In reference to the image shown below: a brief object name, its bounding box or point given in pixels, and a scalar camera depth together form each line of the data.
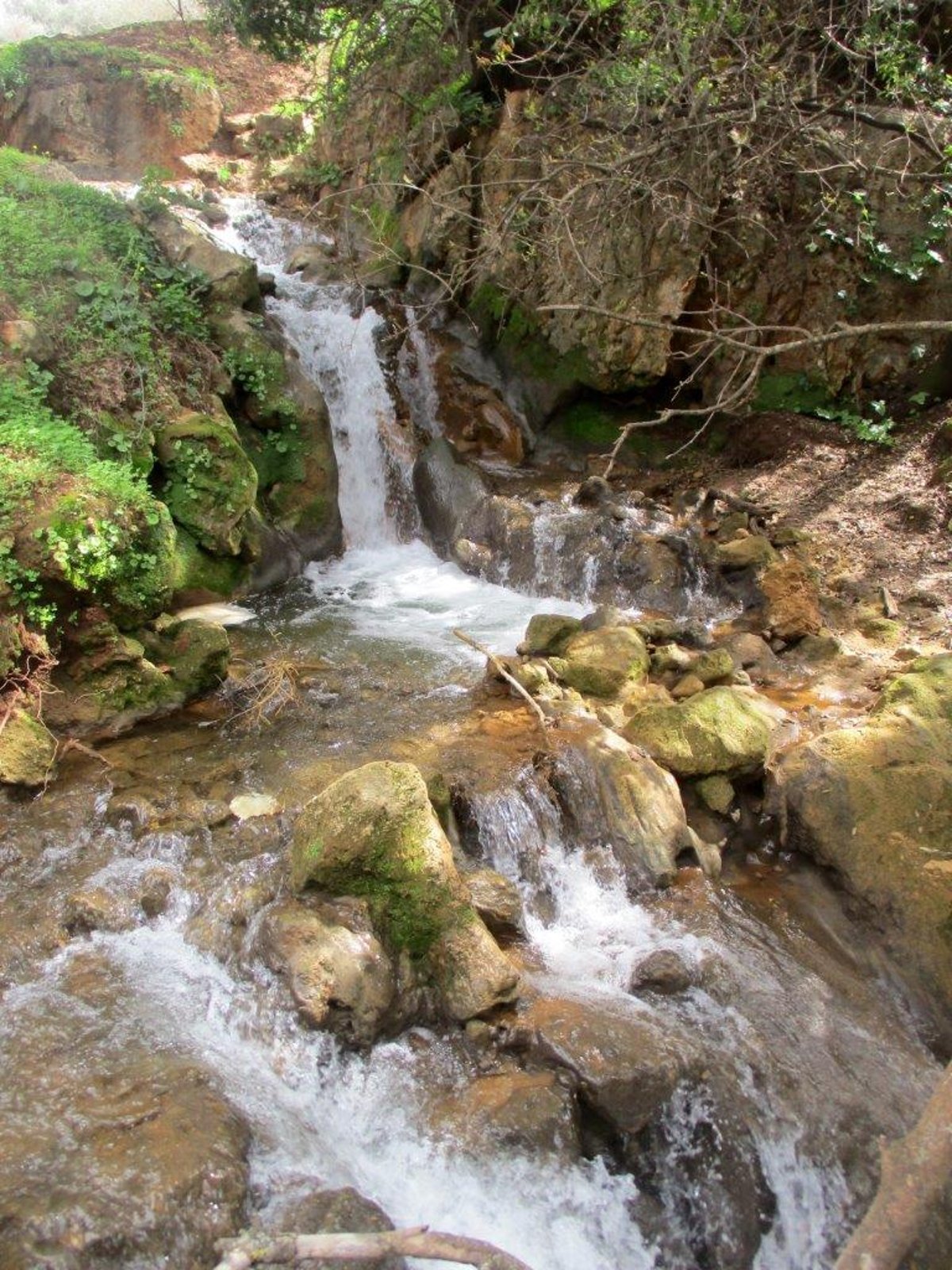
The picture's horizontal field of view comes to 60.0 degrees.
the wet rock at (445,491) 9.23
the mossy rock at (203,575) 7.46
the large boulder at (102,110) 14.02
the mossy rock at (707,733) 5.13
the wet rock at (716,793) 5.05
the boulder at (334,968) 3.55
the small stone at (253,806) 4.80
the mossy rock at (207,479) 7.31
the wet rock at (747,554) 7.60
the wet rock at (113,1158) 2.62
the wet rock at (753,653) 6.56
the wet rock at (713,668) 6.14
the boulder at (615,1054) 3.33
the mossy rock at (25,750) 4.88
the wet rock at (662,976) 3.93
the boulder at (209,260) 8.70
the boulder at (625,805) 4.64
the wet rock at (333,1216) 2.74
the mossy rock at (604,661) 6.09
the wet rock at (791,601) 6.89
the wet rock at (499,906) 4.16
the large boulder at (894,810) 4.13
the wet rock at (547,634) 6.65
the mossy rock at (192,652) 5.98
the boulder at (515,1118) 3.22
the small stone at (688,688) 6.04
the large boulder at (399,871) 3.78
